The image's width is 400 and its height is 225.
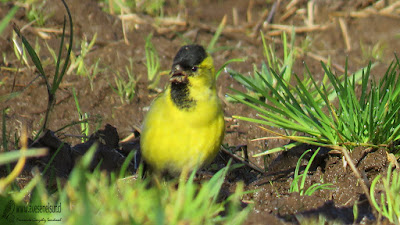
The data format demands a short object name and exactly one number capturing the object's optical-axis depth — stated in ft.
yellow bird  23.91
